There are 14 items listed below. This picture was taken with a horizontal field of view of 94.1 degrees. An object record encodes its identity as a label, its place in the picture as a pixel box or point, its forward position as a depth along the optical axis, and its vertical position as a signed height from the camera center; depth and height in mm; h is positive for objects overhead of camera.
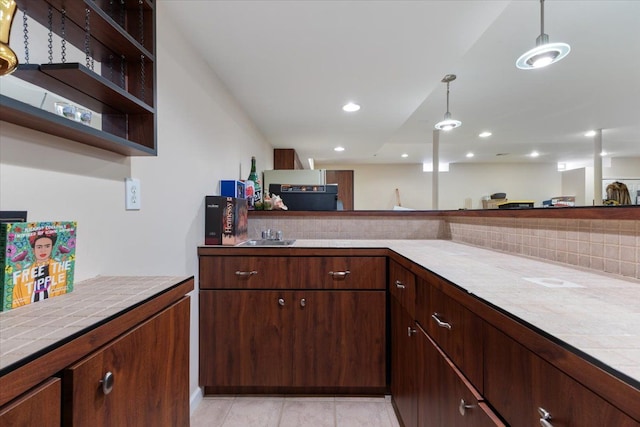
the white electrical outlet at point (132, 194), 1144 +79
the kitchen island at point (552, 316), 425 -205
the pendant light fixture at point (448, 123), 3191 +987
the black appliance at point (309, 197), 2418 +142
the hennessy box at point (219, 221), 1741 -41
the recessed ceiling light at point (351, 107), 2770 +1030
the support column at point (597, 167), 4801 +780
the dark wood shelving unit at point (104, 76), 760 +394
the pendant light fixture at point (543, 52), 1724 +970
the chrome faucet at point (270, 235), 2137 -151
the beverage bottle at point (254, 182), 2602 +295
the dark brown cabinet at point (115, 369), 451 -298
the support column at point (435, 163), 4648 +807
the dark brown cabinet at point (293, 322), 1697 -618
